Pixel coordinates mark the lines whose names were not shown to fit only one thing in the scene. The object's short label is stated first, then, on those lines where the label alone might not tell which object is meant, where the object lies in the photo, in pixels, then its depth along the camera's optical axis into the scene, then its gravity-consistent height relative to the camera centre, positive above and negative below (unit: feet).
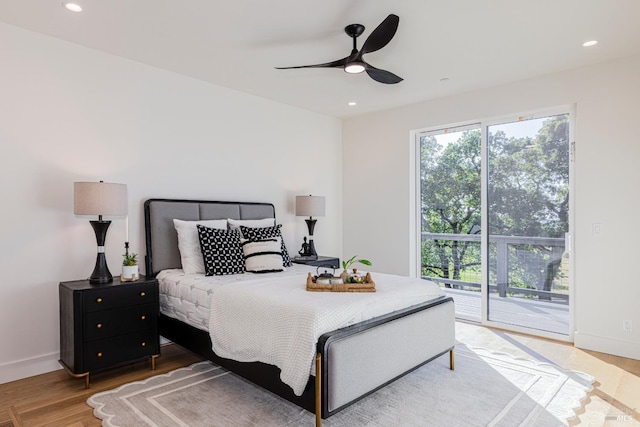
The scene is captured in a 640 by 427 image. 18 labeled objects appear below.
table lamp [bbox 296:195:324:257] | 16.05 +0.04
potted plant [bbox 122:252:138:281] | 10.38 -1.65
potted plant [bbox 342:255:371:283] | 9.44 -1.72
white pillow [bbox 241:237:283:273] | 11.93 -1.49
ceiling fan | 8.22 +3.82
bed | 6.96 -3.05
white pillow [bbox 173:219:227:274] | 11.73 -1.19
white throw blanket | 7.09 -2.20
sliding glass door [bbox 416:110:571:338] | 13.37 -0.37
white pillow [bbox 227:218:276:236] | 13.35 -0.50
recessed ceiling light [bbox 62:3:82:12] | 8.77 +4.70
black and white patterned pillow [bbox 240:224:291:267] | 12.74 -0.84
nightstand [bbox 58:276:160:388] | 9.21 -2.95
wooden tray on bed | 9.02 -1.86
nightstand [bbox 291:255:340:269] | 15.12 -2.12
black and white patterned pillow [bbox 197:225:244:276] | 11.37 -1.33
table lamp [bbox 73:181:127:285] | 9.62 +0.09
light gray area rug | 7.82 -4.34
